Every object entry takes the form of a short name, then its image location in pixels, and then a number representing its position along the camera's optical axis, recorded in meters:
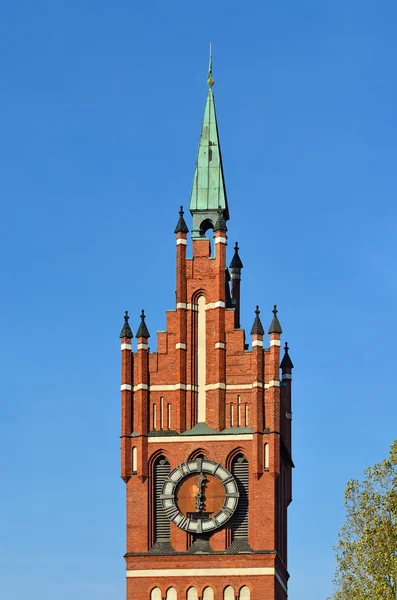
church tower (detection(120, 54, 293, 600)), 93.81
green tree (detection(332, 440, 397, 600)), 95.62
